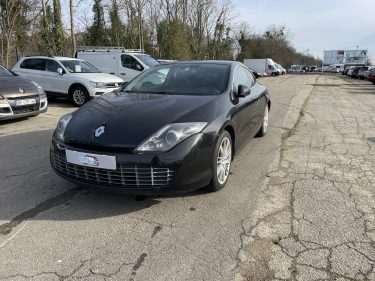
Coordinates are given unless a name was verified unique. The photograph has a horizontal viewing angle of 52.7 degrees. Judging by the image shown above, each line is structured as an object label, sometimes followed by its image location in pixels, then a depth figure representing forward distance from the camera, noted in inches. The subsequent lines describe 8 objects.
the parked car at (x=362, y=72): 1629.1
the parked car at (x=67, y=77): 454.0
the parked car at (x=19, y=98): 306.8
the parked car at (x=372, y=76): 1149.7
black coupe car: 142.7
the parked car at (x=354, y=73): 1790.8
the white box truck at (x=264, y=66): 2079.2
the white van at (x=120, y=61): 608.2
